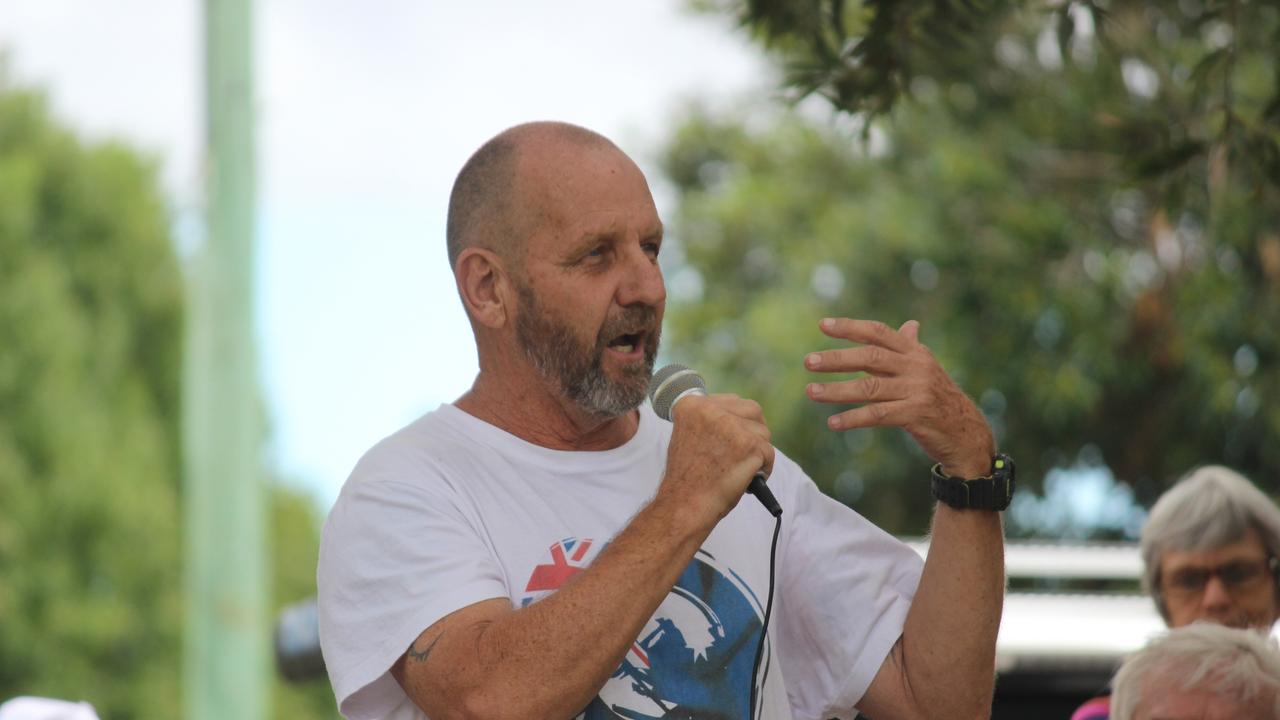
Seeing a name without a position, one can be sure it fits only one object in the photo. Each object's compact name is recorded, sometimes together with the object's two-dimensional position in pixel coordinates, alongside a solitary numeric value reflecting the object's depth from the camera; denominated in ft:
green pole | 49.65
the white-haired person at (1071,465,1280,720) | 26.43
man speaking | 15.06
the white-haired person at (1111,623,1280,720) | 20.98
